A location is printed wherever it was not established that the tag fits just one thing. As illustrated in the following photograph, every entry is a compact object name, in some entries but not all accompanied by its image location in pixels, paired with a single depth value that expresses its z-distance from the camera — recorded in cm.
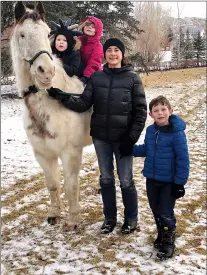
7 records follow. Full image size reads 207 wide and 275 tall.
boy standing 298
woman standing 321
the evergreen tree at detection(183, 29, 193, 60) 3921
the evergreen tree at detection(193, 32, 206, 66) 3906
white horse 304
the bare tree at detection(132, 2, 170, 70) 2938
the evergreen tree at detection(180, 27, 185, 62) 4068
